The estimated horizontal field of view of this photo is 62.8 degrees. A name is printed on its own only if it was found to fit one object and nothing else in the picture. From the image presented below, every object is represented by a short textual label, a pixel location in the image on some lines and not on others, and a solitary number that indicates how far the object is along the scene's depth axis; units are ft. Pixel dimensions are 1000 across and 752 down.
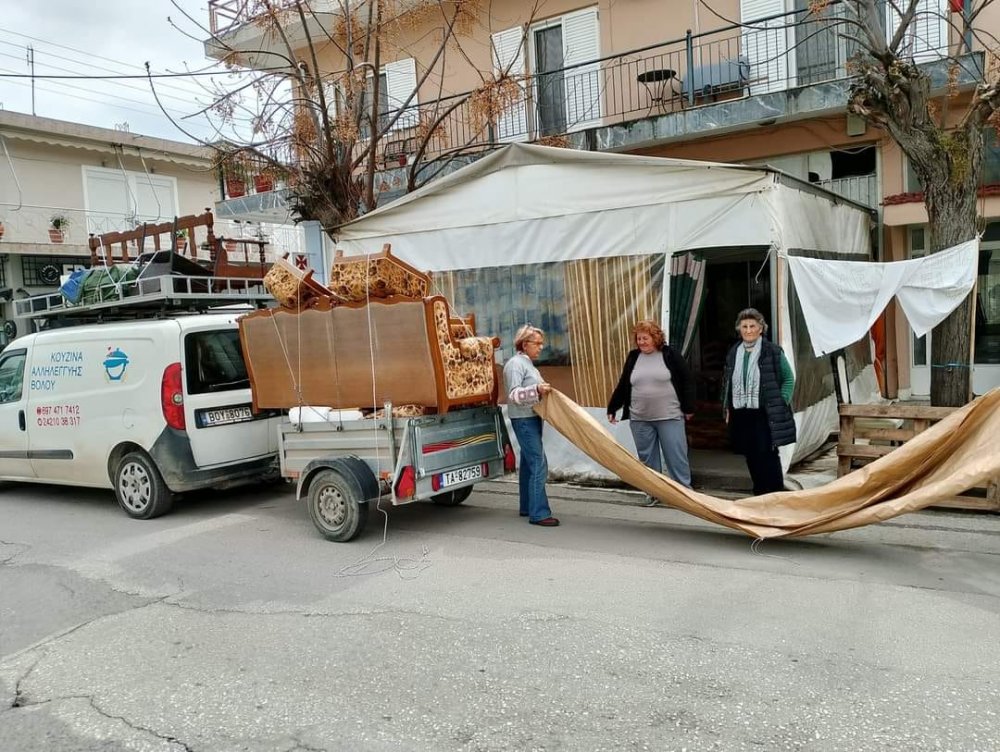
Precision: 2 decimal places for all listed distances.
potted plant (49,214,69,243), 68.80
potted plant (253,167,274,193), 38.98
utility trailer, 20.59
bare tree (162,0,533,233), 36.35
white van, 24.52
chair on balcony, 39.45
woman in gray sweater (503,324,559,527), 22.20
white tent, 24.47
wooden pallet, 22.68
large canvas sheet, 16.93
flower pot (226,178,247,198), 46.07
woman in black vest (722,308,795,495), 21.84
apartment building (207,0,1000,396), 36.37
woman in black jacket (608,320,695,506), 22.98
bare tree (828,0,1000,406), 23.90
